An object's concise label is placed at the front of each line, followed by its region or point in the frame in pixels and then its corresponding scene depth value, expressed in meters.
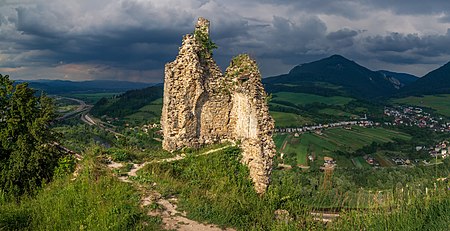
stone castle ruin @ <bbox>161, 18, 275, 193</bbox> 15.51
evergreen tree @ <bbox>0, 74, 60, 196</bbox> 13.32
